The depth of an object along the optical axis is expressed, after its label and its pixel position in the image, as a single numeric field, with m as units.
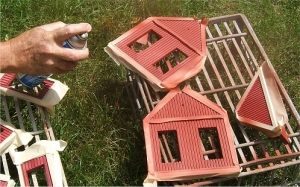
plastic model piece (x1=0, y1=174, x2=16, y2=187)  1.69
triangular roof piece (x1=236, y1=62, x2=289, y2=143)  1.74
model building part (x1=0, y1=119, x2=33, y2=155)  1.78
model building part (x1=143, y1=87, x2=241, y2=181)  1.63
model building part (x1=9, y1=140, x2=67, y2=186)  1.71
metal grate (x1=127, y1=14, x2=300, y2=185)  1.74
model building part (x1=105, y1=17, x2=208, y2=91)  1.82
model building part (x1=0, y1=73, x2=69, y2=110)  1.87
